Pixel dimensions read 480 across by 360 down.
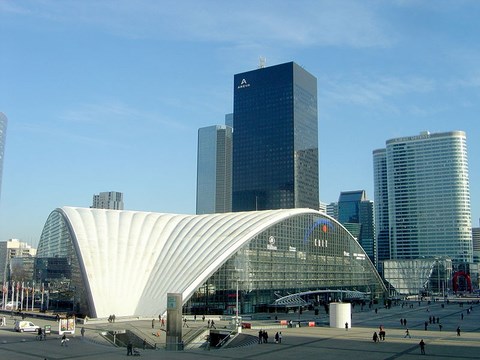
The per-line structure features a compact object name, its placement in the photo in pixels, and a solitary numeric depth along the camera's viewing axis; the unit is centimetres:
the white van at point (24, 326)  5150
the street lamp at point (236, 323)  5221
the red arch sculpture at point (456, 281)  18812
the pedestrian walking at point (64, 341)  4194
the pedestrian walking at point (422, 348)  3847
